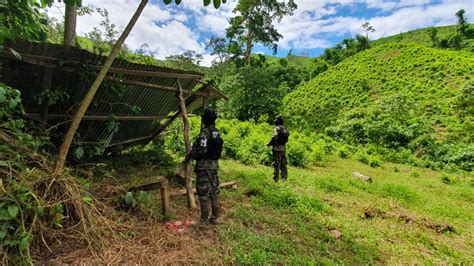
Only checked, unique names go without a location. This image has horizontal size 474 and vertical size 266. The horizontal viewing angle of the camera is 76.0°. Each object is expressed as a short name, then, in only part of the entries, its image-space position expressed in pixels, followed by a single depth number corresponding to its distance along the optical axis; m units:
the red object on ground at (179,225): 4.34
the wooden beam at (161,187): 4.52
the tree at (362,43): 45.72
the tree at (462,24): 39.16
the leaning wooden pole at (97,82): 3.68
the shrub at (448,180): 11.23
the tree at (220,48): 25.25
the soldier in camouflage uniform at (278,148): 7.93
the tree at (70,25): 5.32
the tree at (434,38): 41.99
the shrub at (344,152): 15.08
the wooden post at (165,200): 4.55
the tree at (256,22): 22.19
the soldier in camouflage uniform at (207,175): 4.64
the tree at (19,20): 3.33
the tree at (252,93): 21.97
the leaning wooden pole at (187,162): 5.22
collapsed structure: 4.09
